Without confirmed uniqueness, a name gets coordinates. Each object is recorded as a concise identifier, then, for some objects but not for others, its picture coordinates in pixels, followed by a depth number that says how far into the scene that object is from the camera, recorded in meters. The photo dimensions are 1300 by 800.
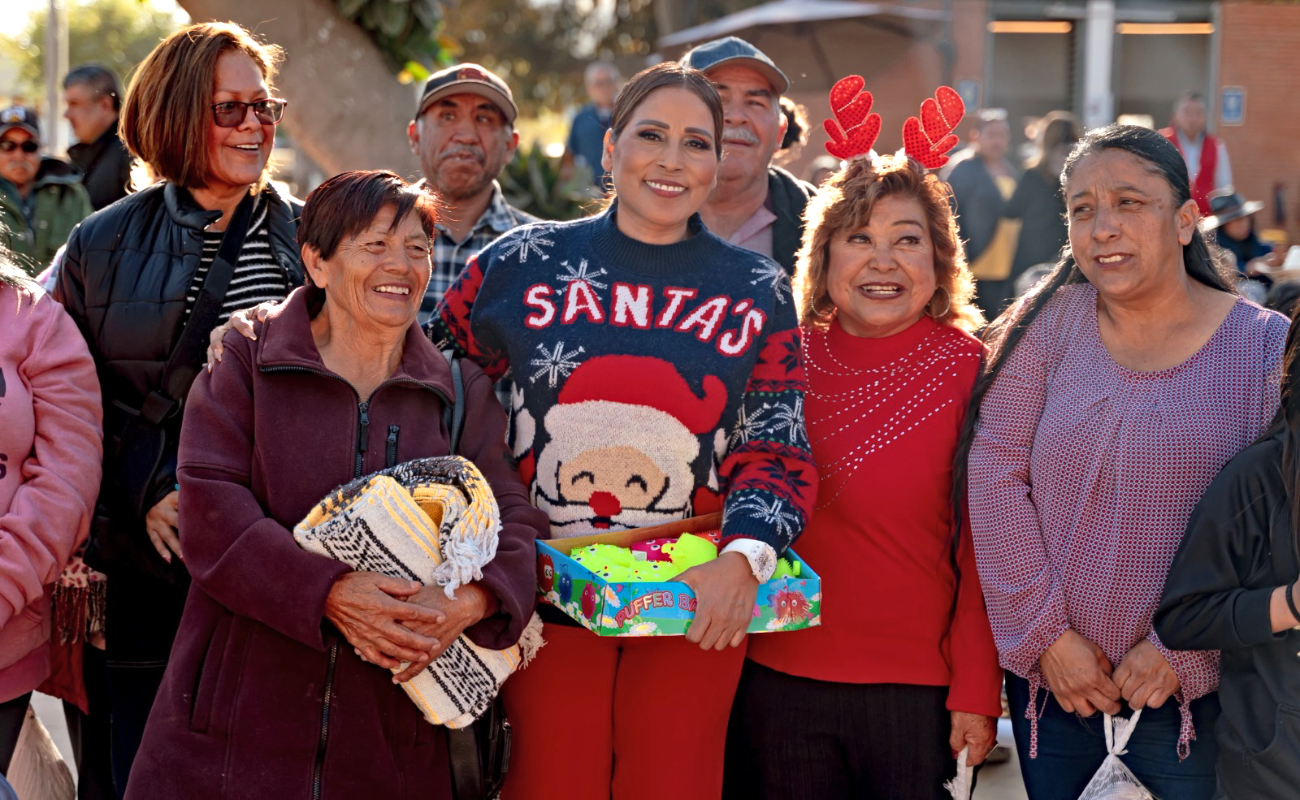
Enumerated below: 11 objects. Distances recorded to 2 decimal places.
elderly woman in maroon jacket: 2.66
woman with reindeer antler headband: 3.06
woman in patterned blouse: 2.84
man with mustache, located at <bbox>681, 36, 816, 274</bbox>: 4.26
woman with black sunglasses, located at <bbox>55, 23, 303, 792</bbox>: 3.25
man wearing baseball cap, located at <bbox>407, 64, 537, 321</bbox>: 4.58
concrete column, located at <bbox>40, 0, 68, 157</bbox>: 22.39
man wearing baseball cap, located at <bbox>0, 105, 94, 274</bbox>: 7.30
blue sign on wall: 18.92
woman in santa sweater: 2.93
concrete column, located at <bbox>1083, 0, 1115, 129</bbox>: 18.59
